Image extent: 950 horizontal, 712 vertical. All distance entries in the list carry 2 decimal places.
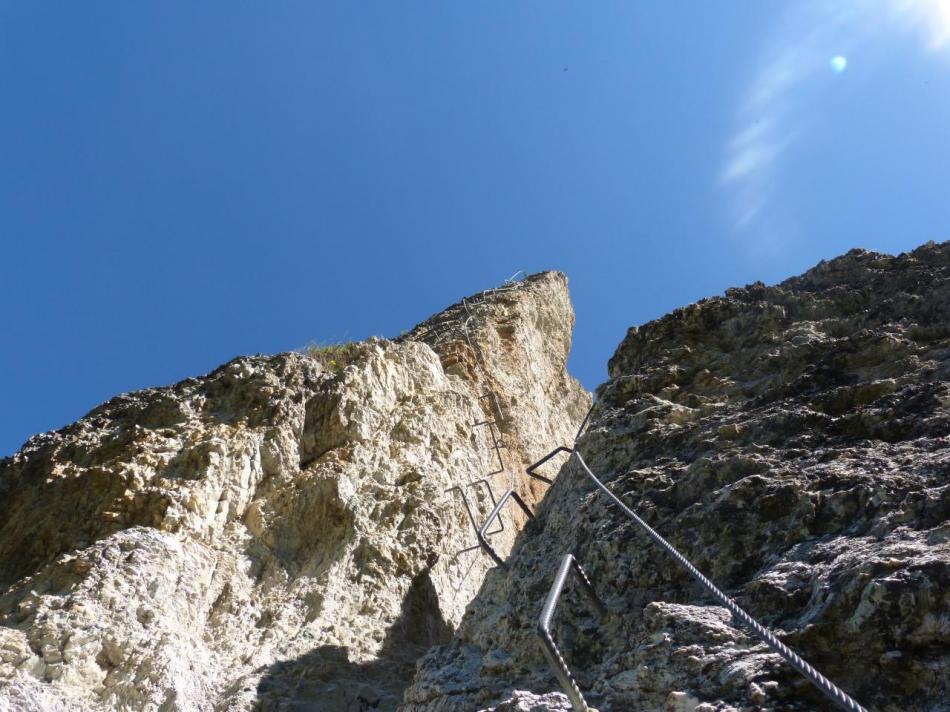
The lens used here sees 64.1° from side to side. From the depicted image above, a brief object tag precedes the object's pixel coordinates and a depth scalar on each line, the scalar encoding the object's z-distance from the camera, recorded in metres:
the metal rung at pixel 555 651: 2.45
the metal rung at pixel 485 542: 5.75
